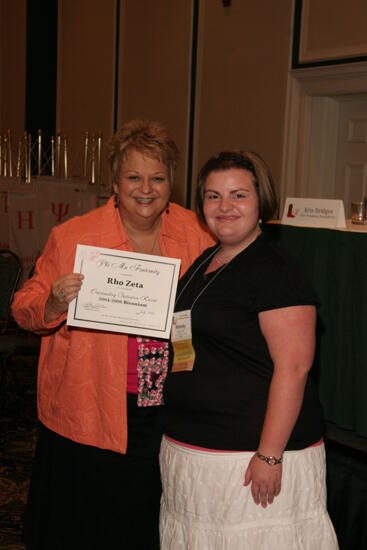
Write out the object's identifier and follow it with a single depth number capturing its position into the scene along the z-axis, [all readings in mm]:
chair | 4344
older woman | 2094
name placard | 2939
